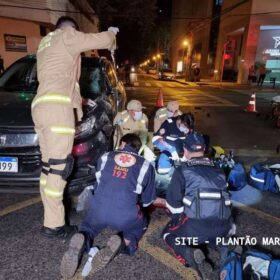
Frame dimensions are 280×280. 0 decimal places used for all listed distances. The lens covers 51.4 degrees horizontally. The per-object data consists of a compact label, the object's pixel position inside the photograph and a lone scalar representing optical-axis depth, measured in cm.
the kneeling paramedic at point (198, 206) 252
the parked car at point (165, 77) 3347
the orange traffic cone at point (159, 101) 1154
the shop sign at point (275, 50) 2322
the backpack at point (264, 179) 416
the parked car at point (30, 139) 310
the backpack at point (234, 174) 419
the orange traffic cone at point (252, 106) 1111
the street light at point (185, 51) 4619
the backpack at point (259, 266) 226
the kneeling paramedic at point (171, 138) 427
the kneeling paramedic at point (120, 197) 266
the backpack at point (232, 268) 217
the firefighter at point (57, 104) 264
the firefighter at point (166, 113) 507
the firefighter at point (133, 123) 455
